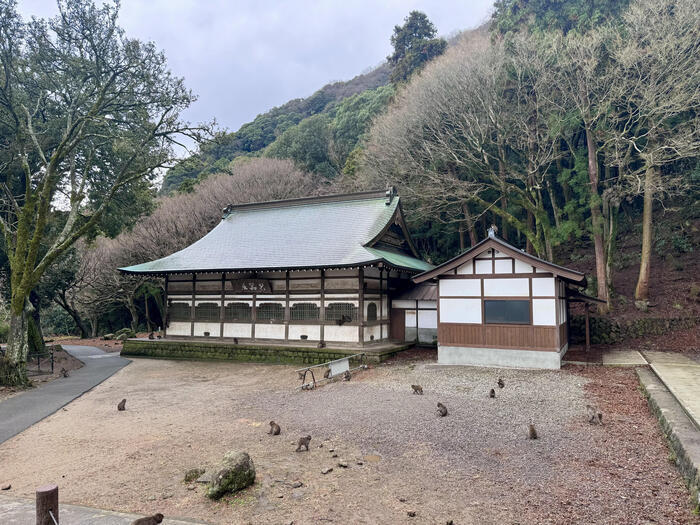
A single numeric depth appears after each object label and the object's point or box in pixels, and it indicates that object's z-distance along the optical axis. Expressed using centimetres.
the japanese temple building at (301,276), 1590
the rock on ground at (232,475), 493
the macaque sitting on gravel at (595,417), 718
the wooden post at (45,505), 385
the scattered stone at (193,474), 550
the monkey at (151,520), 395
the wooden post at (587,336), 1505
